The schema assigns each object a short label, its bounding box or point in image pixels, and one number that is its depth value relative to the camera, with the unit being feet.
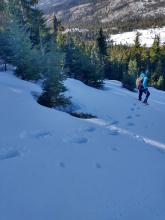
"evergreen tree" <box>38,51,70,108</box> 25.60
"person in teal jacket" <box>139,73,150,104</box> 37.43
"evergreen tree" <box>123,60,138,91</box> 66.46
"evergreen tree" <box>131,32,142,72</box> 137.20
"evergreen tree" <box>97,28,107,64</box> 98.84
